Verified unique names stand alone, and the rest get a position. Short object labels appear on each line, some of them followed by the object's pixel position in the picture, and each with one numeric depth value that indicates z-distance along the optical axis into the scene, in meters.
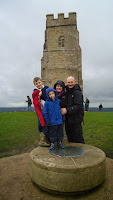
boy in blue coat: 3.57
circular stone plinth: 2.57
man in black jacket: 3.88
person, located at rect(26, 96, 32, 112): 17.53
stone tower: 20.67
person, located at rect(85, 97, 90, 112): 19.60
